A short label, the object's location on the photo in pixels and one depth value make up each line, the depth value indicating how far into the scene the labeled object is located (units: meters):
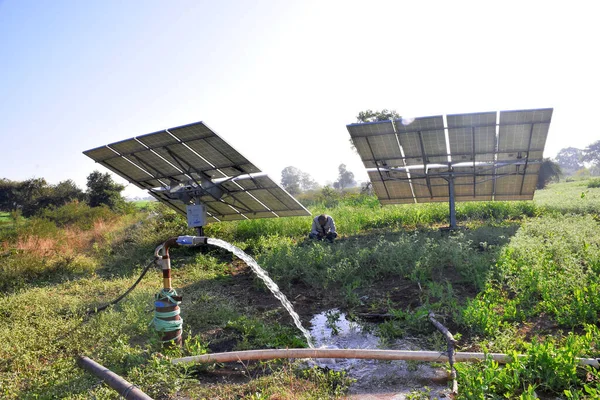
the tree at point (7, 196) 29.88
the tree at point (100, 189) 26.08
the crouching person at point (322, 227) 10.80
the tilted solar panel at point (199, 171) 9.34
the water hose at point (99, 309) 6.27
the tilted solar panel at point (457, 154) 10.02
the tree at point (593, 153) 81.94
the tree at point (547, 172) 34.25
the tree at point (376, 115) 29.14
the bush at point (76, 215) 17.31
